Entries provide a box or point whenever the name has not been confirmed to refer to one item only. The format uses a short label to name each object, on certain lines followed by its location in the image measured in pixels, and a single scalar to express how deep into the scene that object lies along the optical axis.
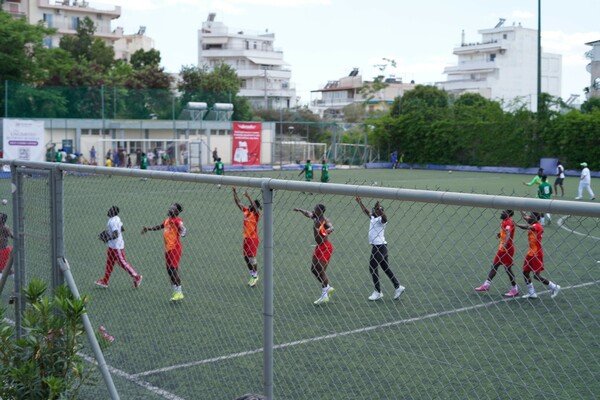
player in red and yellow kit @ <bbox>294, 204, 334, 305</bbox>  6.96
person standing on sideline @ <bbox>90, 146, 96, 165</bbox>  47.06
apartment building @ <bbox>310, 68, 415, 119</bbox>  119.88
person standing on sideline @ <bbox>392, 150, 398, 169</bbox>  59.66
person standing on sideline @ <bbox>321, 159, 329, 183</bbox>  35.59
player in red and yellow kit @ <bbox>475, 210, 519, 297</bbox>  4.53
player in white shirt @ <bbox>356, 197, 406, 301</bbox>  6.21
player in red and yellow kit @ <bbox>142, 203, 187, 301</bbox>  8.37
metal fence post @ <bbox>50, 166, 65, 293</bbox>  6.29
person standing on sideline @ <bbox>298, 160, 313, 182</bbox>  37.43
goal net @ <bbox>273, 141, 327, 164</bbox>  55.75
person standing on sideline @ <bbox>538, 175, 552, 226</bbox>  20.70
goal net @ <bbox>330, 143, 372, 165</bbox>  60.78
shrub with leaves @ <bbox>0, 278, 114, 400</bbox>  4.61
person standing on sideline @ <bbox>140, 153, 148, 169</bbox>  40.31
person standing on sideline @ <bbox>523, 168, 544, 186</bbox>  22.58
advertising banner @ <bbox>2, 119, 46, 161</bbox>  26.89
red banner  49.44
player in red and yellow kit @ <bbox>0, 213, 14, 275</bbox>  8.75
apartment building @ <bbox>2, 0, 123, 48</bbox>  84.56
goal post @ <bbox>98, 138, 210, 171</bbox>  47.19
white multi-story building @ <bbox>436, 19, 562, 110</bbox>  109.25
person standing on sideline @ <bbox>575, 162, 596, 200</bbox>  29.83
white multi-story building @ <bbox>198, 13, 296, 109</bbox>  115.44
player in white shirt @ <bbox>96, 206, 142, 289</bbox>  9.51
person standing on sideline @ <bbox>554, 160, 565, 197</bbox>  31.47
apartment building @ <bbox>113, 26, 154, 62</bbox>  105.89
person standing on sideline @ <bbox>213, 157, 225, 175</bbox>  35.77
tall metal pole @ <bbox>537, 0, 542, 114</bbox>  49.53
